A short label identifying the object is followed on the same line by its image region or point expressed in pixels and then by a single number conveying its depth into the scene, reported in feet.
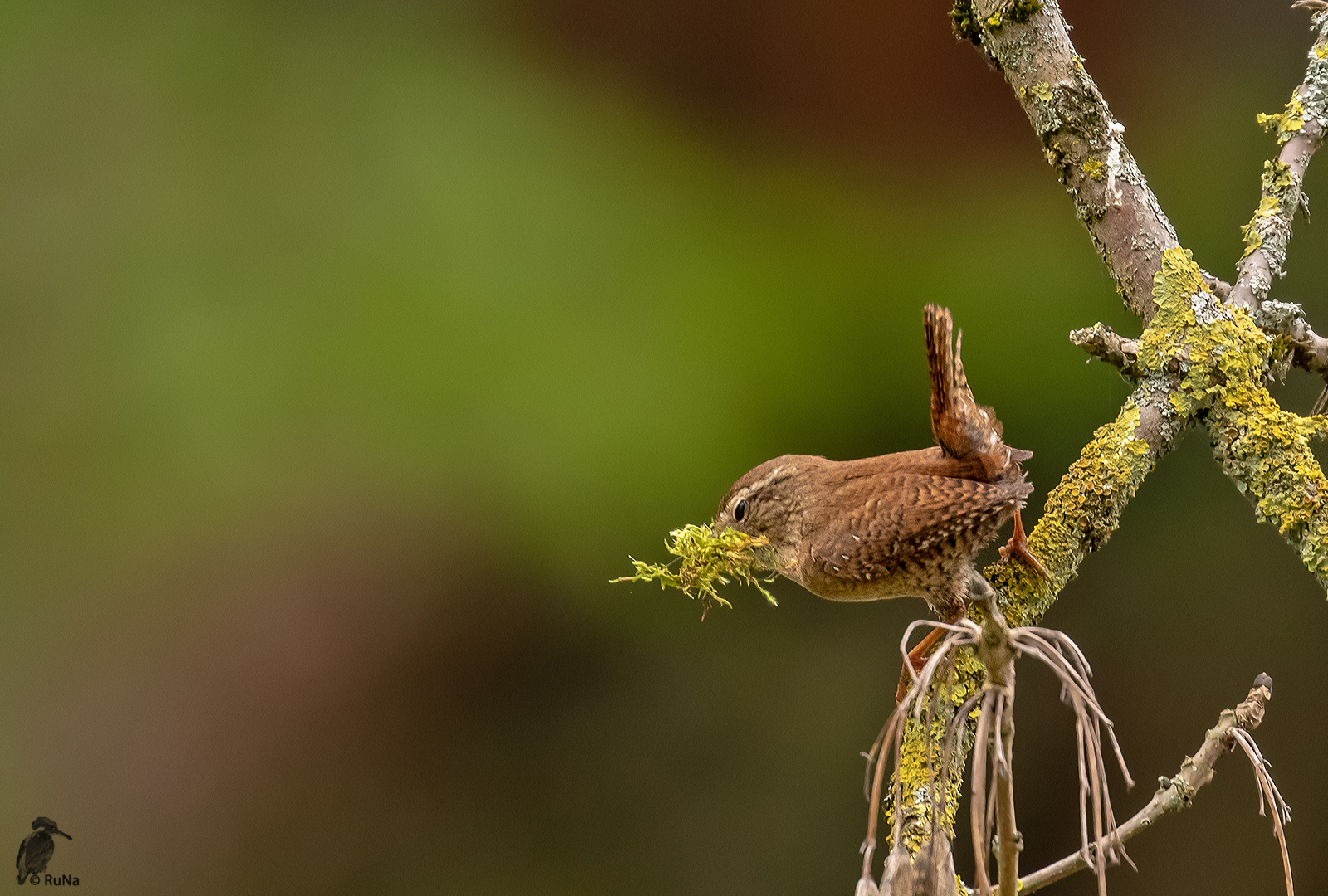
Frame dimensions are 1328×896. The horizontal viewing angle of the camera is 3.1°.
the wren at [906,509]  16.14
